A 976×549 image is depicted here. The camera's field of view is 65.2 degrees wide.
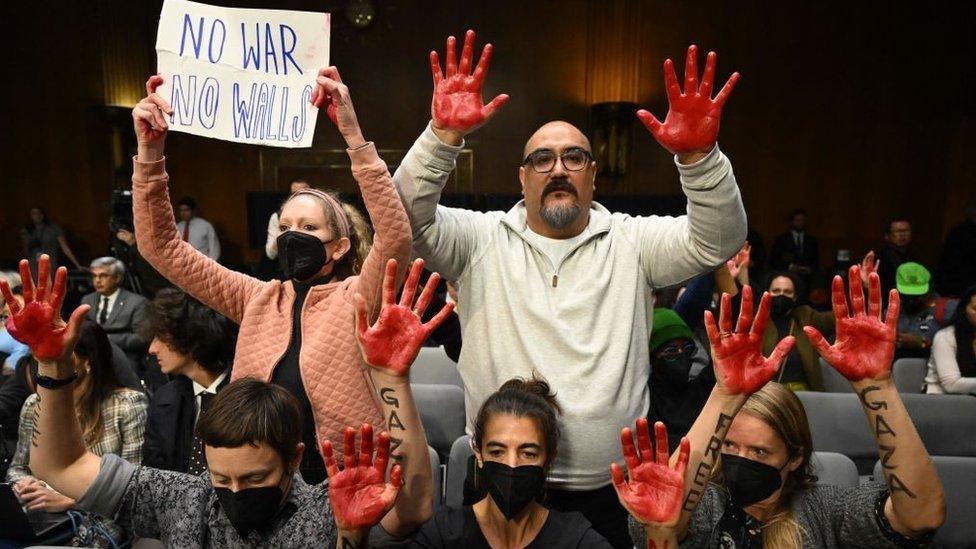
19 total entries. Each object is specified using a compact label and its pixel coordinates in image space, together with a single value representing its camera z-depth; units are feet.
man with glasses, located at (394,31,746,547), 5.32
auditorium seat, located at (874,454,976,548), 7.12
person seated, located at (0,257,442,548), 4.54
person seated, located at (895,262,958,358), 14.12
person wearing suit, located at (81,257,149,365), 14.75
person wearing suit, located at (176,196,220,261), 23.94
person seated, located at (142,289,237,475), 7.10
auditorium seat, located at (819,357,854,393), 11.95
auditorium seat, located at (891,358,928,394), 11.92
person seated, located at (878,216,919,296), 20.08
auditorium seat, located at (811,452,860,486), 7.39
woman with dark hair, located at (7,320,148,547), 7.48
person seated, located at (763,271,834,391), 11.64
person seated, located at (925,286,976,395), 11.30
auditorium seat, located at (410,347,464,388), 11.82
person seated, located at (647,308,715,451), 7.84
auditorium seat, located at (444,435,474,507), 7.45
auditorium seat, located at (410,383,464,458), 9.62
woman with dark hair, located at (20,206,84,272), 26.04
